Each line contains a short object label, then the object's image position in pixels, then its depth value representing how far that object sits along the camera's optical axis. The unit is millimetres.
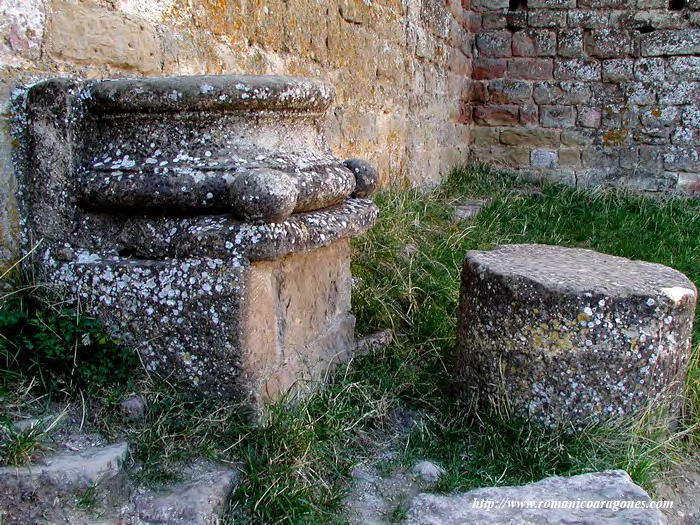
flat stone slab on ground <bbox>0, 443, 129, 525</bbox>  1712
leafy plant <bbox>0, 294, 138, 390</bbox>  2051
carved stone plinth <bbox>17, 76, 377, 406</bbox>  2076
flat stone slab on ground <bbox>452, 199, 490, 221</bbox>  5352
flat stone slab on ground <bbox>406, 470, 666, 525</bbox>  1865
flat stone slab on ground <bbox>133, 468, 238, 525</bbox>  1819
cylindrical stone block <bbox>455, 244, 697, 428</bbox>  2301
